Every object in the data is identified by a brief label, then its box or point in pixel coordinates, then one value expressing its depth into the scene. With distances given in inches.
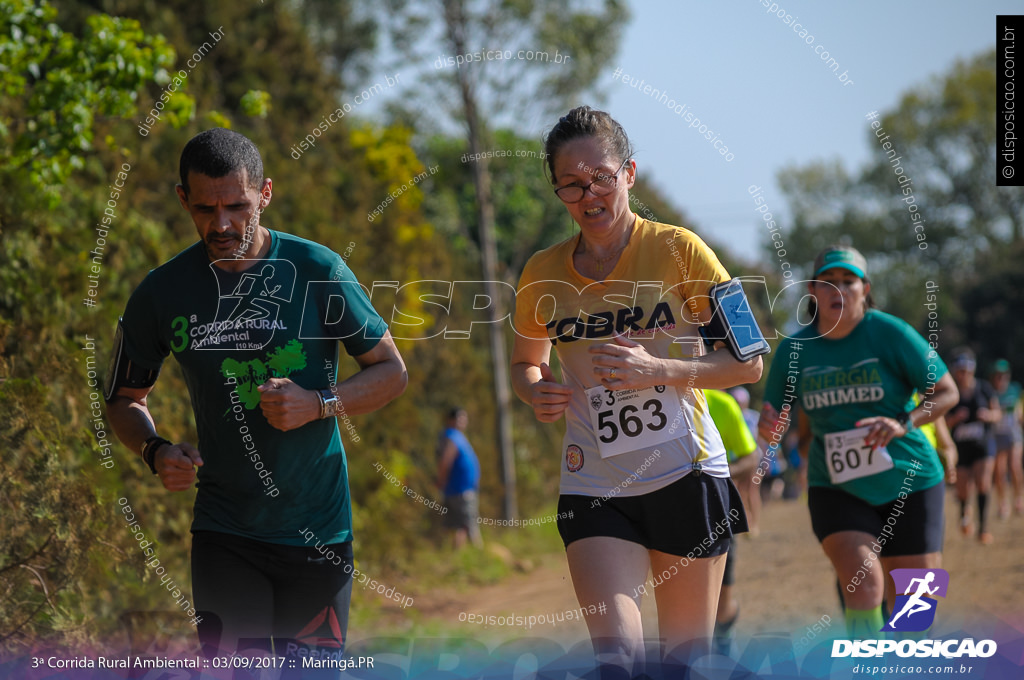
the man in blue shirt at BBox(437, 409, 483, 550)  1021.8
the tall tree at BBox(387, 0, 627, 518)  1062.4
